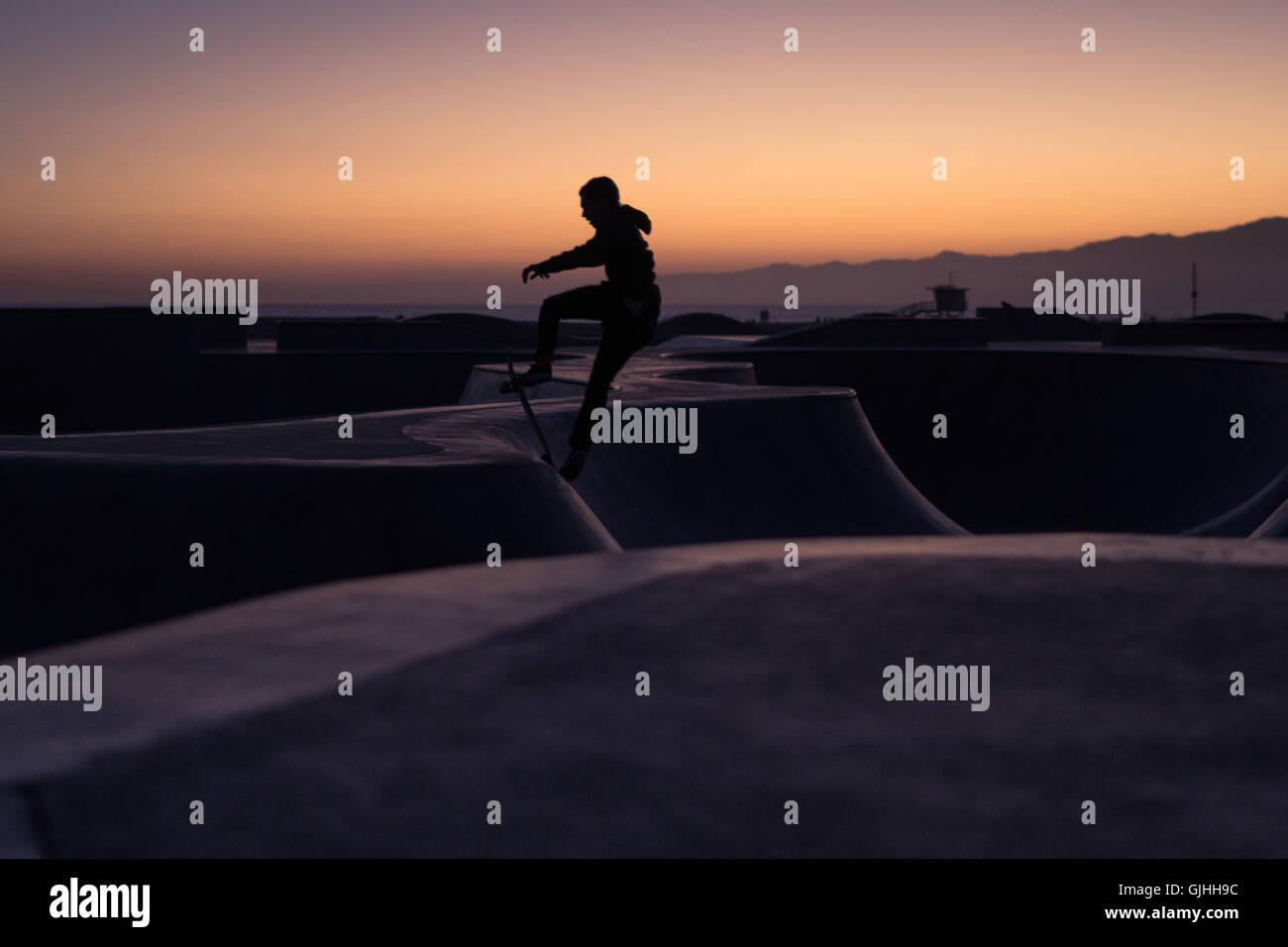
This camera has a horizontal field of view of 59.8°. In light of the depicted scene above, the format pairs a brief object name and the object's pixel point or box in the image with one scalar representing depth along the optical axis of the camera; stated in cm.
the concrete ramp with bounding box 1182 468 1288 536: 1589
